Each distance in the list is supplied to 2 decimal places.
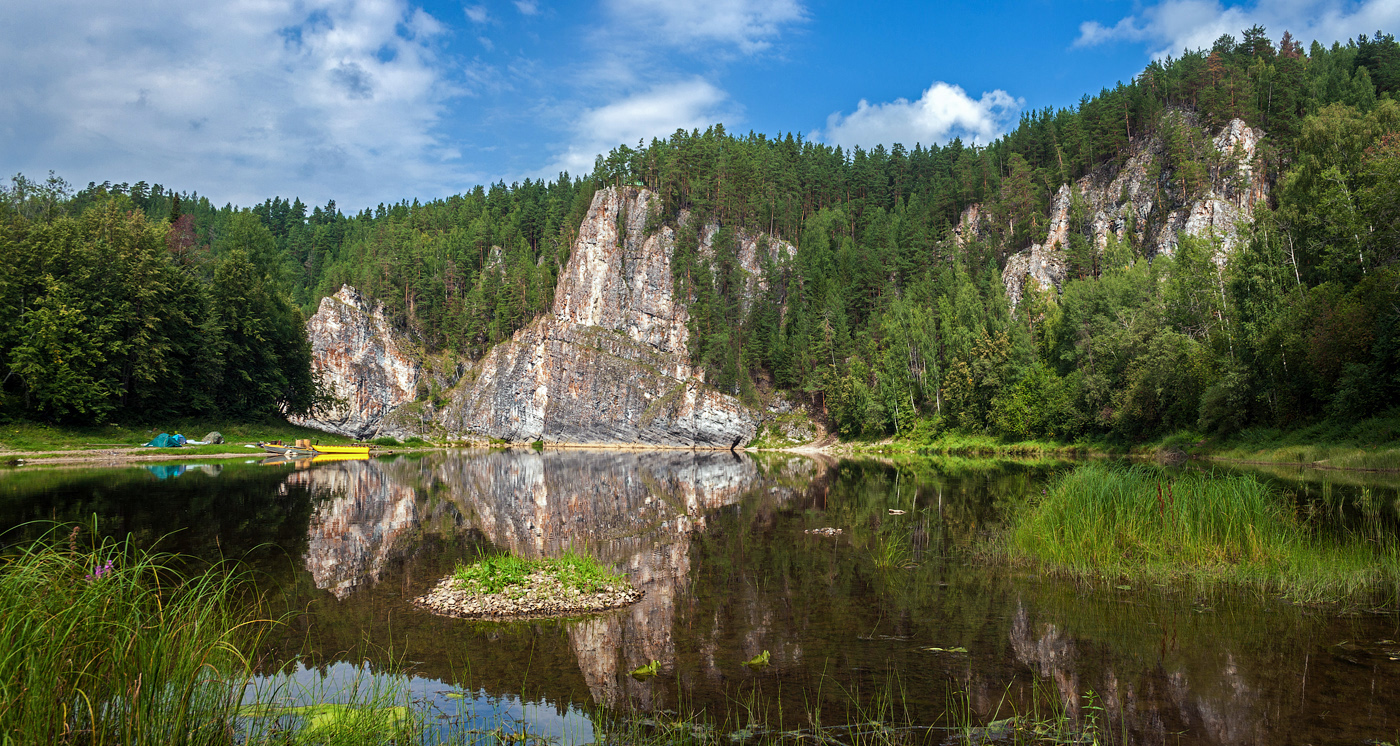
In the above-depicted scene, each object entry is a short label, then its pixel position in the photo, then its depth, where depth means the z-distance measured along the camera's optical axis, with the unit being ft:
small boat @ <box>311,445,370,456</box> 261.40
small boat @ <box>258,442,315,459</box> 224.90
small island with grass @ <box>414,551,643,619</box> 45.62
